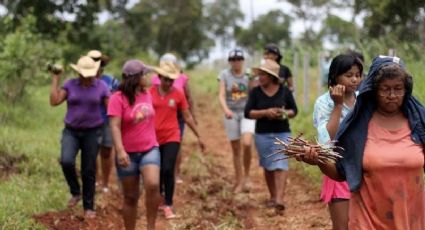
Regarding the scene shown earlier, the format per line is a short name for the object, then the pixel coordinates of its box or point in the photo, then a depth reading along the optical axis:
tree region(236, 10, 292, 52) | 58.00
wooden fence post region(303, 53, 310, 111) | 13.02
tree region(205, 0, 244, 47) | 73.50
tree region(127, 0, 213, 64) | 45.81
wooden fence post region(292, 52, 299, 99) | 14.21
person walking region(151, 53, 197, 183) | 8.31
